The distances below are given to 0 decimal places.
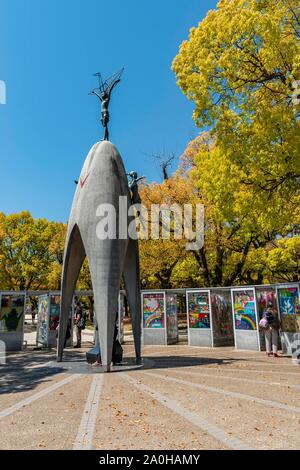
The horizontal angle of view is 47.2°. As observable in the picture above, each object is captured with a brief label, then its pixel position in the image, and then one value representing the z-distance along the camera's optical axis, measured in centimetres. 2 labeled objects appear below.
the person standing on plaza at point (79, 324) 1800
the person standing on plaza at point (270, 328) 1335
